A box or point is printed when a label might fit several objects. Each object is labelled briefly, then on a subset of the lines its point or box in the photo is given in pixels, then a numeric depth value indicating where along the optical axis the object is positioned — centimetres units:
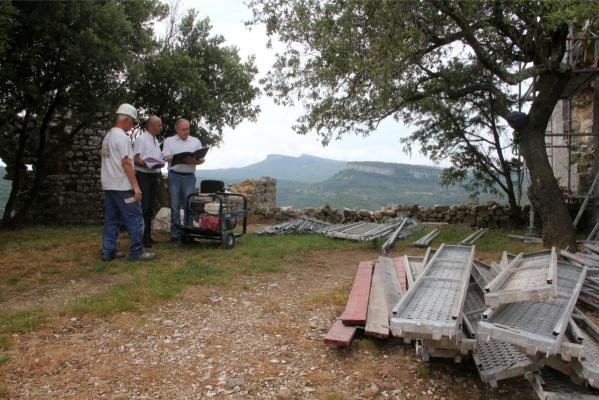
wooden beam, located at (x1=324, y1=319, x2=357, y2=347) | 304
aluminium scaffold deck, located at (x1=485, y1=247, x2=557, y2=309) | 252
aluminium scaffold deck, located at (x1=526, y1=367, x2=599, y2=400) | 224
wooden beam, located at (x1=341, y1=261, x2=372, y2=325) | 332
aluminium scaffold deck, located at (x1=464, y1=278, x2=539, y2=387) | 242
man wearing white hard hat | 517
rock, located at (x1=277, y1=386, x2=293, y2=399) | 252
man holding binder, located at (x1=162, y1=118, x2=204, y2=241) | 638
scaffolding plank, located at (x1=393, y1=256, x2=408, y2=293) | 409
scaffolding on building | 684
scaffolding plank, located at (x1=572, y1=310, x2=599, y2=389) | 222
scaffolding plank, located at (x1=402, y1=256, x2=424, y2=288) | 417
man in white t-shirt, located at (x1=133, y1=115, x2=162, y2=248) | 601
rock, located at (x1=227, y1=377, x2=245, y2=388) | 262
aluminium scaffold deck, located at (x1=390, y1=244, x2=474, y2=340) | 248
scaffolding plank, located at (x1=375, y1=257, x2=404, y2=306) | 366
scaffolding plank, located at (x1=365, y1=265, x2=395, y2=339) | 316
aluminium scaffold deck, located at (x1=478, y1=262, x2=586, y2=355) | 222
